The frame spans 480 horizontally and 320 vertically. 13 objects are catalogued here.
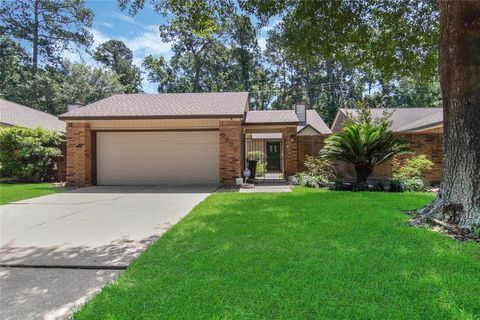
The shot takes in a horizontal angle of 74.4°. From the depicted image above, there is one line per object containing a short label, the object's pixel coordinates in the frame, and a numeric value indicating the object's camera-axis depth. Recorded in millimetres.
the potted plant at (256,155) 17592
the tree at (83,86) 27812
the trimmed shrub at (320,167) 11531
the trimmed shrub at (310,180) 10609
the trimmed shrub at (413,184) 9523
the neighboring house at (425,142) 11203
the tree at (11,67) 29438
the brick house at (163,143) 11281
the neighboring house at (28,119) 13406
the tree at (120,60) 38781
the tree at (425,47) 5012
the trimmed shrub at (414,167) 10406
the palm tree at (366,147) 9688
